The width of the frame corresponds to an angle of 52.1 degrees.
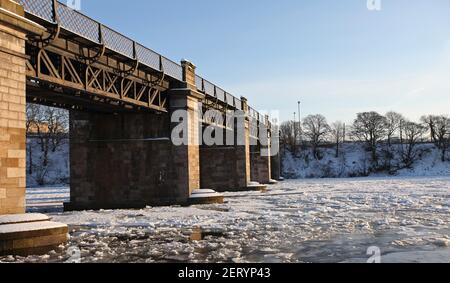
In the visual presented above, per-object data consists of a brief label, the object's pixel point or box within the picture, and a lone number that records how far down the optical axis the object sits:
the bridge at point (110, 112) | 12.76
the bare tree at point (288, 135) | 95.06
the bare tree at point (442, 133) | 85.59
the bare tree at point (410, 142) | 83.89
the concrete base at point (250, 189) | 38.56
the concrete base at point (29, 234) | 11.07
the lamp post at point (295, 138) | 94.97
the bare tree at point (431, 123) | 96.56
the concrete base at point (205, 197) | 24.98
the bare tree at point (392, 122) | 95.82
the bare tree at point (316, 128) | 99.47
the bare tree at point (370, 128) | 92.56
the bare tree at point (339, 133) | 105.50
